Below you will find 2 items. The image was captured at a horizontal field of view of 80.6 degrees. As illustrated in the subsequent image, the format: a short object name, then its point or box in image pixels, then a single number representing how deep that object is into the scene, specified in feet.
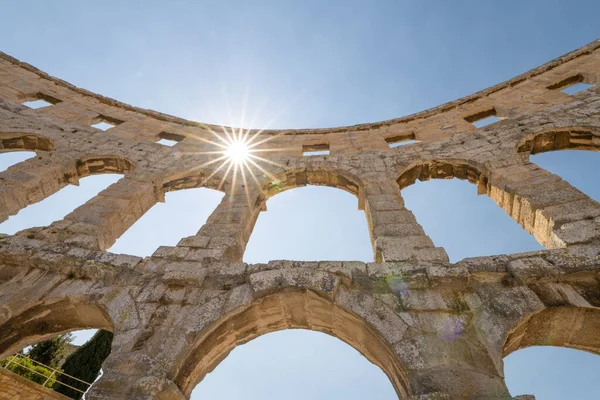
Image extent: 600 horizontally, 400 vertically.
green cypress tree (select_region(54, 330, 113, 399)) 34.09
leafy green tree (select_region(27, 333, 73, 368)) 41.09
